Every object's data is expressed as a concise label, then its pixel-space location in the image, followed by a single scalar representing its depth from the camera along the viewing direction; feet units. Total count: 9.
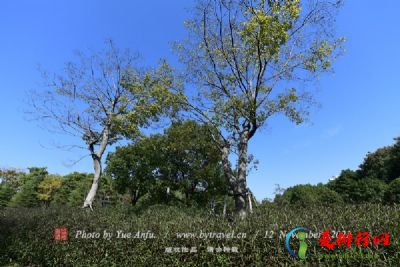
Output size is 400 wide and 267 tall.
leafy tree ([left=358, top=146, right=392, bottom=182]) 144.46
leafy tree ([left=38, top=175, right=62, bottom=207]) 128.16
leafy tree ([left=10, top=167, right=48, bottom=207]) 121.70
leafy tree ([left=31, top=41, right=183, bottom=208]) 28.96
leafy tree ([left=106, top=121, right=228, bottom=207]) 61.93
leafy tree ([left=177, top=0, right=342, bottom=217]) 22.43
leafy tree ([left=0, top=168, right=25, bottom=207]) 135.85
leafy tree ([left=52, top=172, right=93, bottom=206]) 124.06
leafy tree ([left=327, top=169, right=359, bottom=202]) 123.54
